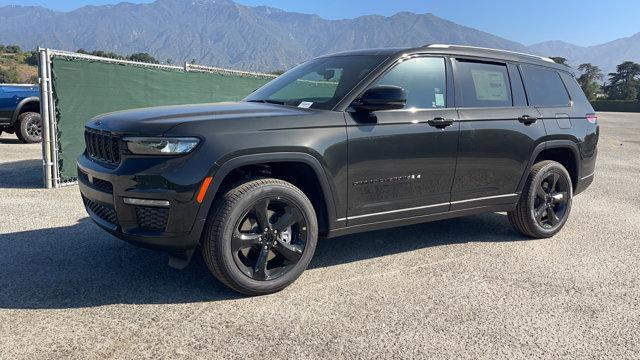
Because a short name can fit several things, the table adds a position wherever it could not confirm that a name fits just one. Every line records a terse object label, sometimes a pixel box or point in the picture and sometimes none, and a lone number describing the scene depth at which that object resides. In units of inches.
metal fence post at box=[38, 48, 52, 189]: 270.5
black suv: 130.0
